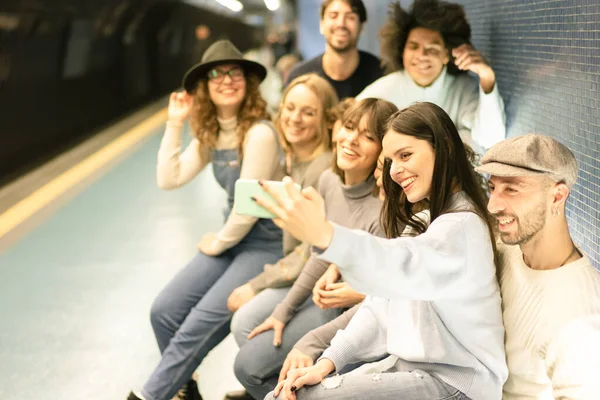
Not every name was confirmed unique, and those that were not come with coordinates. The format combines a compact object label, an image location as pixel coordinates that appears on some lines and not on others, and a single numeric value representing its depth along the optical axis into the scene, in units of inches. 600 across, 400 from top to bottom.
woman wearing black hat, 138.0
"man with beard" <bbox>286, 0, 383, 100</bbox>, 187.8
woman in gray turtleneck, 117.0
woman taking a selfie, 71.1
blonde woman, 132.2
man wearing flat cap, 72.6
